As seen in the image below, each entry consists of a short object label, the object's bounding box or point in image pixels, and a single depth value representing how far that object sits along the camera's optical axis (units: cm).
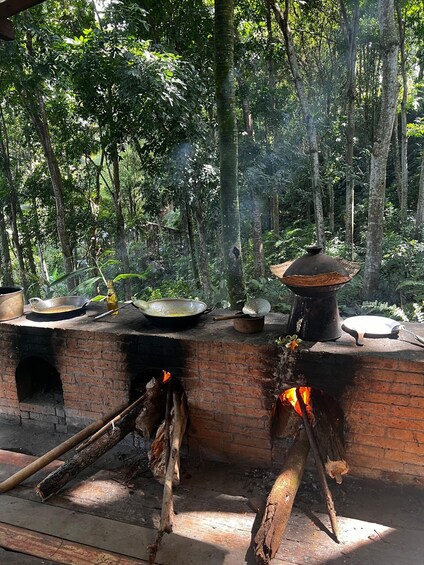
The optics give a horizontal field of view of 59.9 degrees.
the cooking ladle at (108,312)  340
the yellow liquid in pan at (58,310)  345
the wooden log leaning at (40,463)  257
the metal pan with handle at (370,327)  261
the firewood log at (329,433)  242
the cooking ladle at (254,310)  283
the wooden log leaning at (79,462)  247
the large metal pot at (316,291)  248
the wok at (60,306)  342
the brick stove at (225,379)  241
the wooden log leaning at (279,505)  195
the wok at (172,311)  299
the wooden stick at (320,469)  219
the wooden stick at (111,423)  266
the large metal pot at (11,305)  344
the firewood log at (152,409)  276
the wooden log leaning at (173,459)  204
